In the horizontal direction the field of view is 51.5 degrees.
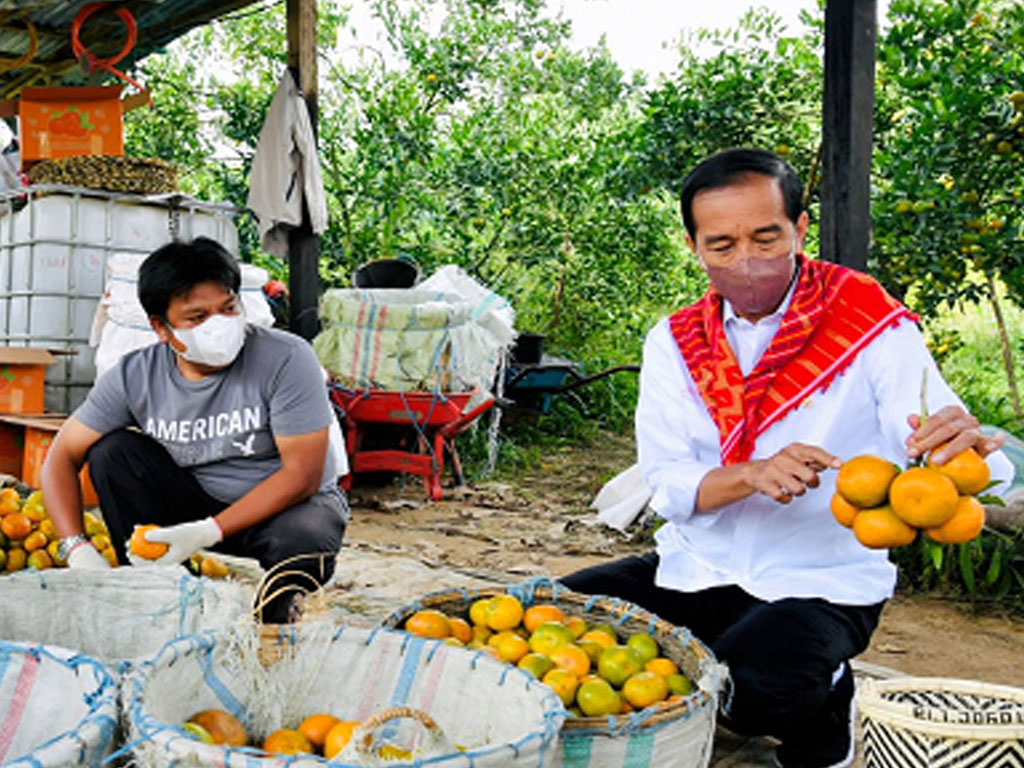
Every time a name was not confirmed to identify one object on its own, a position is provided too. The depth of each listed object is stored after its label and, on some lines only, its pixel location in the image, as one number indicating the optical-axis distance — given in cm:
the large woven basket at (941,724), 185
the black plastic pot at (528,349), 888
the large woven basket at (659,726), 193
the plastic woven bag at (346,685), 180
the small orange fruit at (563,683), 212
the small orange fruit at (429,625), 231
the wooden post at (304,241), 692
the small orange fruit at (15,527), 352
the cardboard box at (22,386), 564
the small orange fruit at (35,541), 352
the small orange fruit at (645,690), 214
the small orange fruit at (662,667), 229
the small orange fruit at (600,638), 237
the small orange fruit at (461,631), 240
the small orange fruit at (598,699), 207
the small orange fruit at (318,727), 188
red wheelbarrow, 650
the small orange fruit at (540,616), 246
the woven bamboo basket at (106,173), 598
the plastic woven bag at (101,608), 231
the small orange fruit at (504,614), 247
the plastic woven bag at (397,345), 652
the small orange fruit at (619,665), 224
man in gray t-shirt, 303
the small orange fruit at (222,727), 184
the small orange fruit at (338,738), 179
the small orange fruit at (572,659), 223
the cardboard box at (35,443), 534
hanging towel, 692
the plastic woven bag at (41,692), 175
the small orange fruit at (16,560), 349
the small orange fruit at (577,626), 245
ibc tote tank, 595
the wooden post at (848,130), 390
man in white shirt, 238
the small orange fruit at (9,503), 363
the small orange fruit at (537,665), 220
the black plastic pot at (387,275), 785
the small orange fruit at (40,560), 347
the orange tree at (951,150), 499
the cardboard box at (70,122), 650
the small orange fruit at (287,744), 181
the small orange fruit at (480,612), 251
